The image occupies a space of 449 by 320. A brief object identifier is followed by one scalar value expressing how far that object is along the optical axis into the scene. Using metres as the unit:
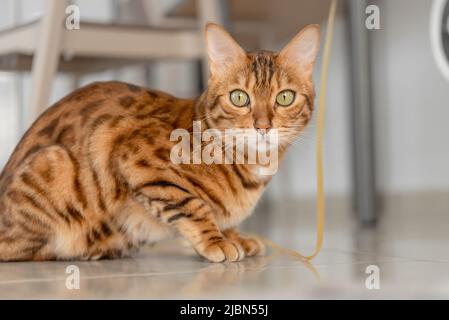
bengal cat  1.03
